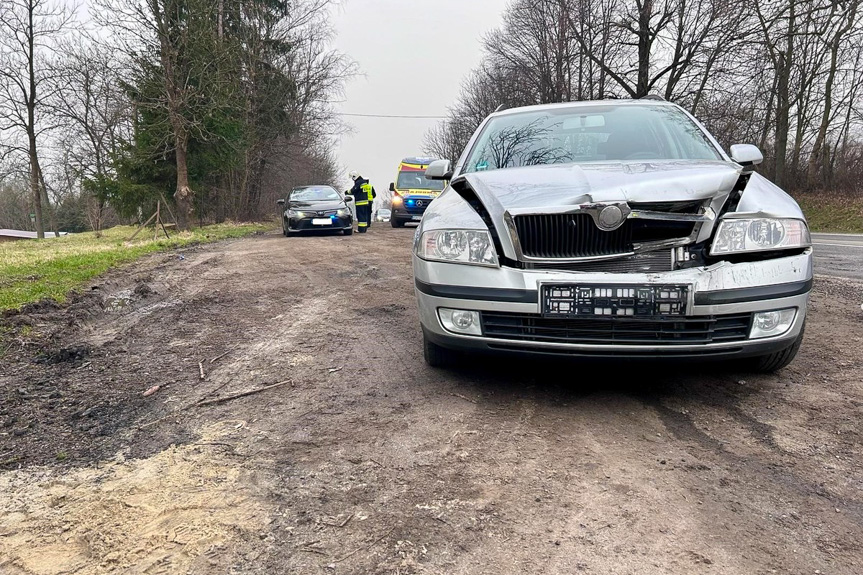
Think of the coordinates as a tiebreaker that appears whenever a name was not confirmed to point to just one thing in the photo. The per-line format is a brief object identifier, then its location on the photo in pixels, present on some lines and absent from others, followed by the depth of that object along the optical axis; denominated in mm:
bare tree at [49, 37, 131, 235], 21073
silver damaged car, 2695
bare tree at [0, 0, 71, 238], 24266
